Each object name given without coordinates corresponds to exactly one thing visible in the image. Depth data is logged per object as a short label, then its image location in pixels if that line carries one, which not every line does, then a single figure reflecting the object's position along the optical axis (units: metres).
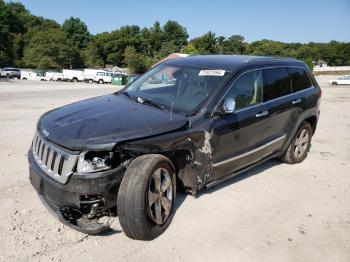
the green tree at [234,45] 100.06
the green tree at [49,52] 71.88
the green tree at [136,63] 74.06
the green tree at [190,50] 91.19
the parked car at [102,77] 47.47
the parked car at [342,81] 42.31
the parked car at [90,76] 48.29
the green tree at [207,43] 101.69
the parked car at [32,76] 50.44
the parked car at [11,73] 50.40
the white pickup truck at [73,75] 48.75
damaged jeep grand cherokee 3.30
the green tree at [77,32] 111.00
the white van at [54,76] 49.53
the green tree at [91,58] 89.62
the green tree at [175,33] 120.88
